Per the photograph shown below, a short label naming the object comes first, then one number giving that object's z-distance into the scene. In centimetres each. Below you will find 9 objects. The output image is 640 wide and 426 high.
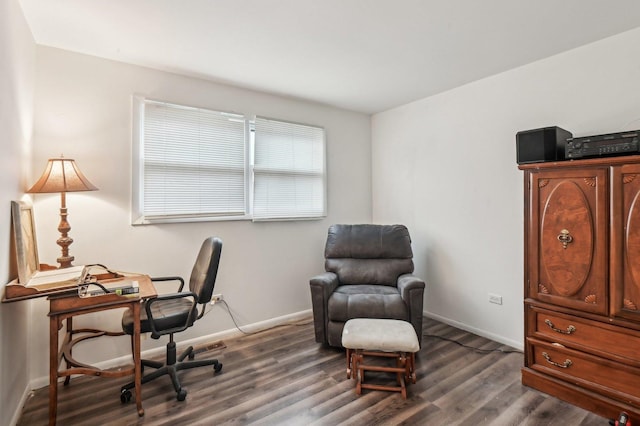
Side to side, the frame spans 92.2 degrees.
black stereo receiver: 182
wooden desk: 174
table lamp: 206
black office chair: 209
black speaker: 214
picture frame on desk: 182
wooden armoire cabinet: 183
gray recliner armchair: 265
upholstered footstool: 211
